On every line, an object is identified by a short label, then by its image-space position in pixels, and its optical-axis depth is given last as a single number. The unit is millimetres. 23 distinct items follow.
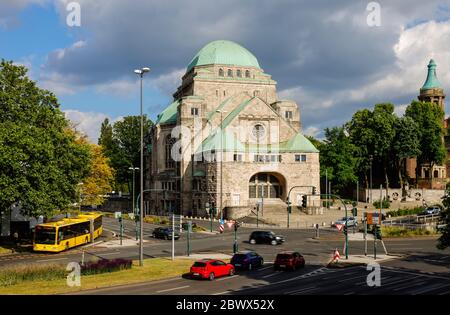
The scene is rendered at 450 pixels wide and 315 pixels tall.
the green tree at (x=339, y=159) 97938
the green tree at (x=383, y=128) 98750
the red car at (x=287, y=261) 36406
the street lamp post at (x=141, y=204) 36141
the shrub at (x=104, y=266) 34344
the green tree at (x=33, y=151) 44750
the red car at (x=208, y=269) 32469
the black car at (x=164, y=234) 59331
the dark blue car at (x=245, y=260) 36747
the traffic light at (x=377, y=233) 42872
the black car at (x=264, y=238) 53844
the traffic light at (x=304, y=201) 42531
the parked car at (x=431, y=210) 75412
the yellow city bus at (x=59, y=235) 46500
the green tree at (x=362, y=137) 100188
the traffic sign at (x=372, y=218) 47122
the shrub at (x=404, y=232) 58469
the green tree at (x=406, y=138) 98812
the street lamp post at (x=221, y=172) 79562
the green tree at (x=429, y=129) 102562
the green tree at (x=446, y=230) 29834
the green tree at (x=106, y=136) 119062
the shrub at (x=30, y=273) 31634
